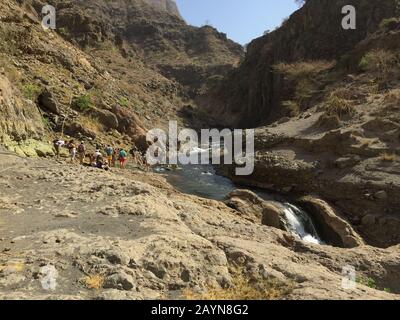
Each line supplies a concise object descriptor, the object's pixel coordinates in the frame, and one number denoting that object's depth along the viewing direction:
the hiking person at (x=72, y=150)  17.34
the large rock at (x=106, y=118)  24.33
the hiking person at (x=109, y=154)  19.88
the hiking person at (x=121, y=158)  20.47
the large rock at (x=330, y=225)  14.55
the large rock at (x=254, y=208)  13.80
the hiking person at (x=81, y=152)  18.33
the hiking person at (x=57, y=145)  17.58
